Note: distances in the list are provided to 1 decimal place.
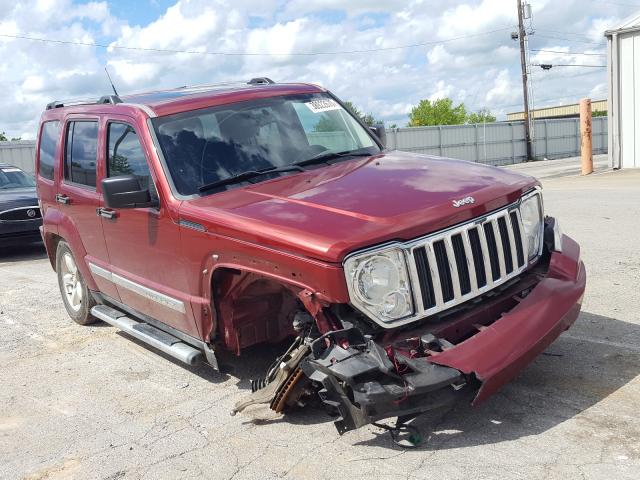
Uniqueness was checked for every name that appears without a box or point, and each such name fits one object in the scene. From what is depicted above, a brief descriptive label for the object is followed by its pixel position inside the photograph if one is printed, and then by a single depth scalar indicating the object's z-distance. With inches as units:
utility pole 1711.4
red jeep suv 140.8
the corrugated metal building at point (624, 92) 829.8
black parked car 456.4
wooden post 865.5
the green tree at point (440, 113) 3373.5
